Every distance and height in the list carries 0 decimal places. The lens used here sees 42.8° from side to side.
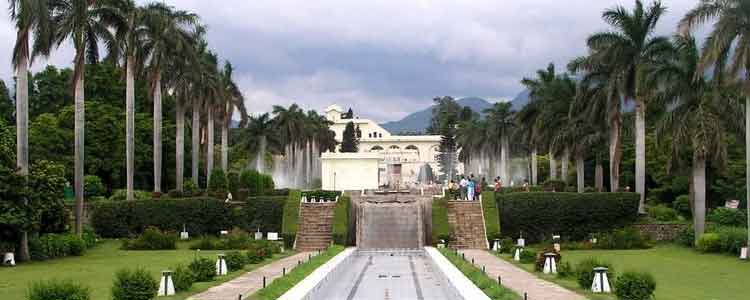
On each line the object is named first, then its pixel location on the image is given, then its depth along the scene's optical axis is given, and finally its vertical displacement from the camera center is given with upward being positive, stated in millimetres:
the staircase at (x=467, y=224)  40312 -2317
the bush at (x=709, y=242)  34781 -2664
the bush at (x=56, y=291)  14453 -1779
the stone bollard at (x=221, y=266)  25031 -2430
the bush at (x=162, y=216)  42938 -1928
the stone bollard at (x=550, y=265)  25562 -2523
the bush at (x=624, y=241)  38156 -2858
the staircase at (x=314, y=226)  40250 -2360
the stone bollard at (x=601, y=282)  19453 -2276
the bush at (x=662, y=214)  44016 -2032
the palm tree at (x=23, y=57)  31672 +3985
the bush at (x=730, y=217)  40031 -2013
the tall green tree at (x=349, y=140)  110938 +3775
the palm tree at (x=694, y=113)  36156 +2196
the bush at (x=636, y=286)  17281 -2096
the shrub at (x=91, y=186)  52969 -663
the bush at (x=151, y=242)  37875 -2714
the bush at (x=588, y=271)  20312 -2171
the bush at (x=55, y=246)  32781 -2533
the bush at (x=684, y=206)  50075 -1895
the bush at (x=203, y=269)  22625 -2286
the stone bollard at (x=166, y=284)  19219 -2233
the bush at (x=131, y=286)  16984 -2013
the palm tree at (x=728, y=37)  31359 +4389
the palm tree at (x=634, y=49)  42562 +5450
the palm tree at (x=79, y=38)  37156 +5349
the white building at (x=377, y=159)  73500 +1089
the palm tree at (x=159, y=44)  45688 +6432
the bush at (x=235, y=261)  26620 -2463
